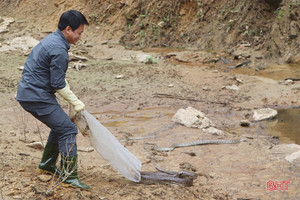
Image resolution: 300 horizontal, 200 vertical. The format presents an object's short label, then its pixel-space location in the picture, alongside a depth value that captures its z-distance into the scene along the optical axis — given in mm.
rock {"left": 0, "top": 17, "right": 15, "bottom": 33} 16922
